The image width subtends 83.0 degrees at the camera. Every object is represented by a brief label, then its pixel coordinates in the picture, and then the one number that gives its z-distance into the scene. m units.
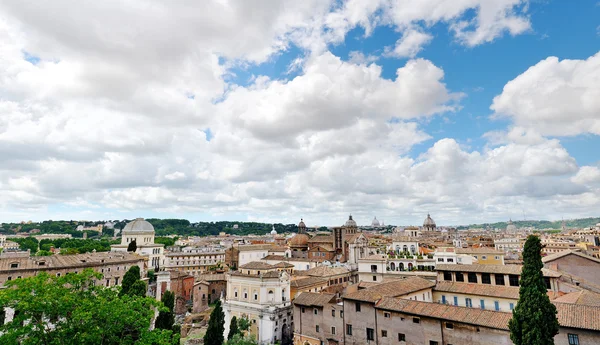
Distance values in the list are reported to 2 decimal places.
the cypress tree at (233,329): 47.44
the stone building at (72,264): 51.56
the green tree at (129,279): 50.68
